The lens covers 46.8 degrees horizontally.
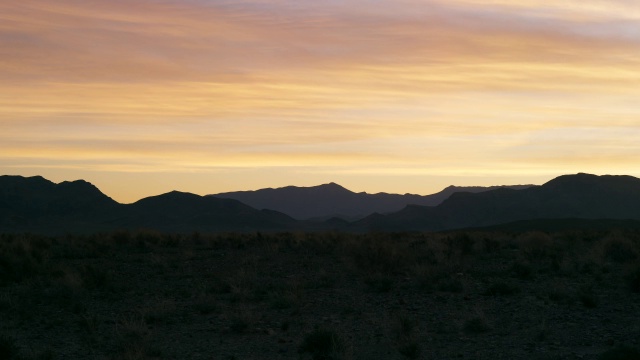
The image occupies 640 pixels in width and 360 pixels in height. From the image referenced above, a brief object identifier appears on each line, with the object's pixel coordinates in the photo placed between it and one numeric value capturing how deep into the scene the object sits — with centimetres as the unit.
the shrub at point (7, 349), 1514
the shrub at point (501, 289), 2130
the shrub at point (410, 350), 1533
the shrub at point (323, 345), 1519
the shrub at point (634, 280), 2122
